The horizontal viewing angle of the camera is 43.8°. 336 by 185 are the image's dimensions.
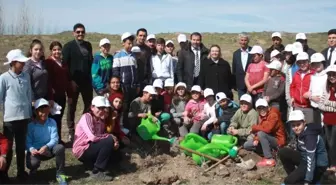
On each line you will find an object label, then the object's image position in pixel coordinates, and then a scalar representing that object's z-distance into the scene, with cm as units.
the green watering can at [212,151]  665
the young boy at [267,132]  664
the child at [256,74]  763
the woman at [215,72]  793
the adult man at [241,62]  810
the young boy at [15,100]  558
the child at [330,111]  625
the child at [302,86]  671
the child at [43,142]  588
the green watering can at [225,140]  678
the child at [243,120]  708
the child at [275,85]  736
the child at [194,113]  766
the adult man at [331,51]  751
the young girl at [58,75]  682
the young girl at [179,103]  776
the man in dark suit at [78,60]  733
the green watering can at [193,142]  691
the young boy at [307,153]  538
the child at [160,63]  798
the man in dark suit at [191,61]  818
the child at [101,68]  721
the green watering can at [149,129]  719
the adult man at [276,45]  823
